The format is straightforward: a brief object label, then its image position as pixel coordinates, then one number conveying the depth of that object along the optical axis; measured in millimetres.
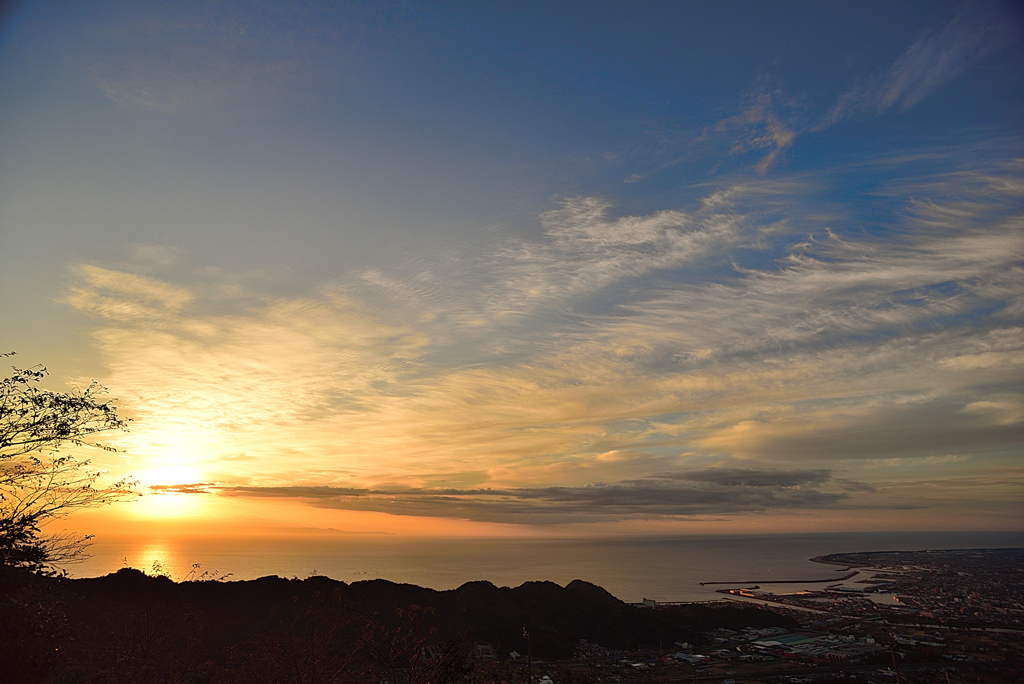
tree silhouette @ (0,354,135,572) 13570
